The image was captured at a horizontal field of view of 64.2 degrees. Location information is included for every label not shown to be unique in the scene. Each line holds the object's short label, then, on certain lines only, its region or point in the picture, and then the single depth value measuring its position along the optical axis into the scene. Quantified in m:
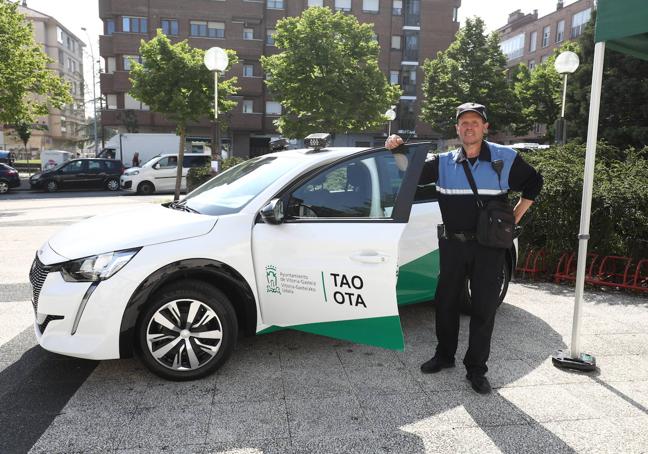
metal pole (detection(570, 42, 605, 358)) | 3.57
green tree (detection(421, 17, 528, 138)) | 34.62
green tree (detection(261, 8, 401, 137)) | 28.47
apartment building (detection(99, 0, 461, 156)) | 40.16
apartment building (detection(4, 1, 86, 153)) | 71.62
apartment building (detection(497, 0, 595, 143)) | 46.44
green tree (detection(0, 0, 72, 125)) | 17.52
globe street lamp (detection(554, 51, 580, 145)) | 11.01
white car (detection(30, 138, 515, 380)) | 3.16
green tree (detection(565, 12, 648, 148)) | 20.30
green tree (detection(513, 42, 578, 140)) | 33.75
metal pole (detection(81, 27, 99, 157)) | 43.88
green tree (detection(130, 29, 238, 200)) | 20.72
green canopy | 3.33
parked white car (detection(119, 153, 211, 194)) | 21.06
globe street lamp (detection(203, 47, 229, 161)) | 11.98
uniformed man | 3.29
